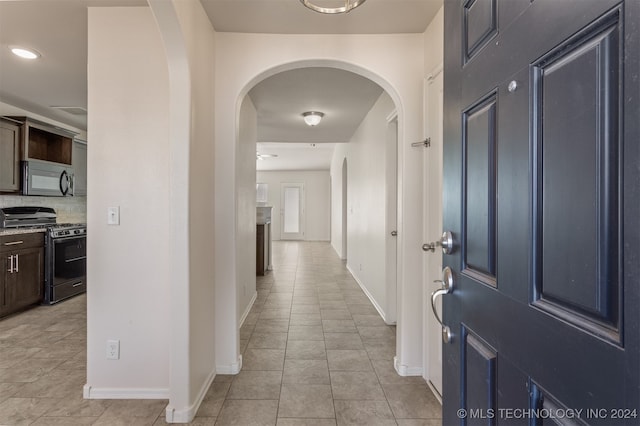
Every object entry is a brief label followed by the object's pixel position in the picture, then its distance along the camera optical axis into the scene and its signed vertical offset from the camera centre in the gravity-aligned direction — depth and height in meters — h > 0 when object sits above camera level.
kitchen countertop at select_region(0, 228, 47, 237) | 3.53 -0.21
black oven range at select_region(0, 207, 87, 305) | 3.99 -0.47
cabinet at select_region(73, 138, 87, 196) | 4.86 +0.71
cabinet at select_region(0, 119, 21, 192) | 3.77 +0.67
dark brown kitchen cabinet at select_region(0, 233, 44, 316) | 3.53 -0.67
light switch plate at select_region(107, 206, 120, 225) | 2.04 -0.01
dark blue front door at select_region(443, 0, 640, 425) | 0.47 +0.01
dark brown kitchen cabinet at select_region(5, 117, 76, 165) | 4.00 +0.98
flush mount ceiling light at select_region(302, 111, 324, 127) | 4.19 +1.25
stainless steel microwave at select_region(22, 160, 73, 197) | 4.02 +0.45
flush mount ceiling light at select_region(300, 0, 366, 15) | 1.43 +0.93
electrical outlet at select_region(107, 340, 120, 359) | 2.06 -0.86
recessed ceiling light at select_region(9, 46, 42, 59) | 2.64 +1.33
